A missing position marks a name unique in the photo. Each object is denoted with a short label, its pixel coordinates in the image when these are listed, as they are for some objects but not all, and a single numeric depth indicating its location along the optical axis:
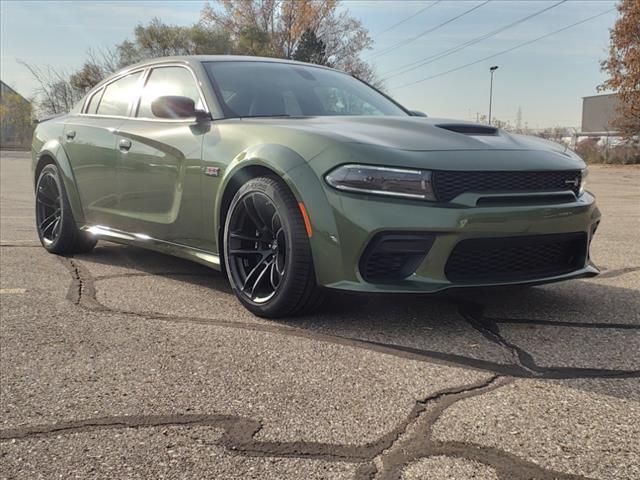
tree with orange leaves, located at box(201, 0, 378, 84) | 51.94
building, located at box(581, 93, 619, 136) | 71.31
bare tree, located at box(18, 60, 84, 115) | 44.12
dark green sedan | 2.93
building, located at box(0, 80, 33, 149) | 52.62
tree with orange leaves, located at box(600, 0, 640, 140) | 28.39
